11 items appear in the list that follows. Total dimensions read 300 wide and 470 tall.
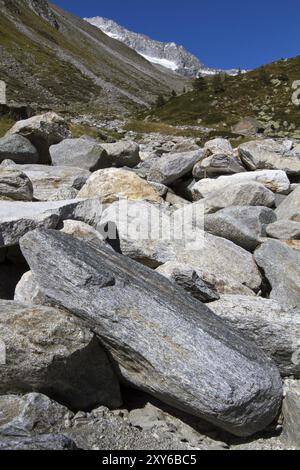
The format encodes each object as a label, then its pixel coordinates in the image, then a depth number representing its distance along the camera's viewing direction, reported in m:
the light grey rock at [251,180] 16.56
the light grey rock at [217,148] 19.06
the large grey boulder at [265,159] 18.22
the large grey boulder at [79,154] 18.19
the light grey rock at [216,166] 17.75
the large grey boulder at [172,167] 17.64
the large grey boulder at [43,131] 18.88
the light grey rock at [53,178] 15.13
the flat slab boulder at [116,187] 14.05
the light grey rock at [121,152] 20.22
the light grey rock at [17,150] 17.84
